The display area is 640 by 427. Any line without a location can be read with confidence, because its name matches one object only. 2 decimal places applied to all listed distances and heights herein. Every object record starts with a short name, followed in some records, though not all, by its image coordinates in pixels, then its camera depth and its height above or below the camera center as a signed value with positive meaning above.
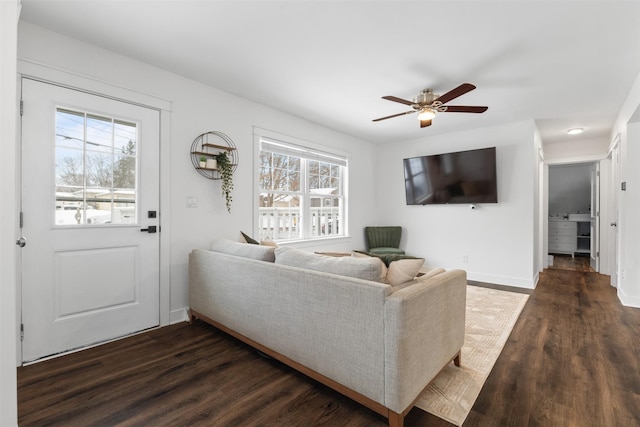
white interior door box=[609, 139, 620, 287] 4.16 +0.21
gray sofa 1.46 -0.63
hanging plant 3.18 +0.43
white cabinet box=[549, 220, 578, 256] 7.29 -0.52
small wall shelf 3.07 +0.71
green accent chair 5.52 -0.42
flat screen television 4.54 +0.62
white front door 2.17 -0.05
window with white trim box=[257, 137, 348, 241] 4.00 +0.34
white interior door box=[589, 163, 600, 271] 5.21 -0.02
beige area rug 1.68 -1.08
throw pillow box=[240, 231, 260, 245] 3.08 -0.27
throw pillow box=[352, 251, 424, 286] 1.68 -0.33
